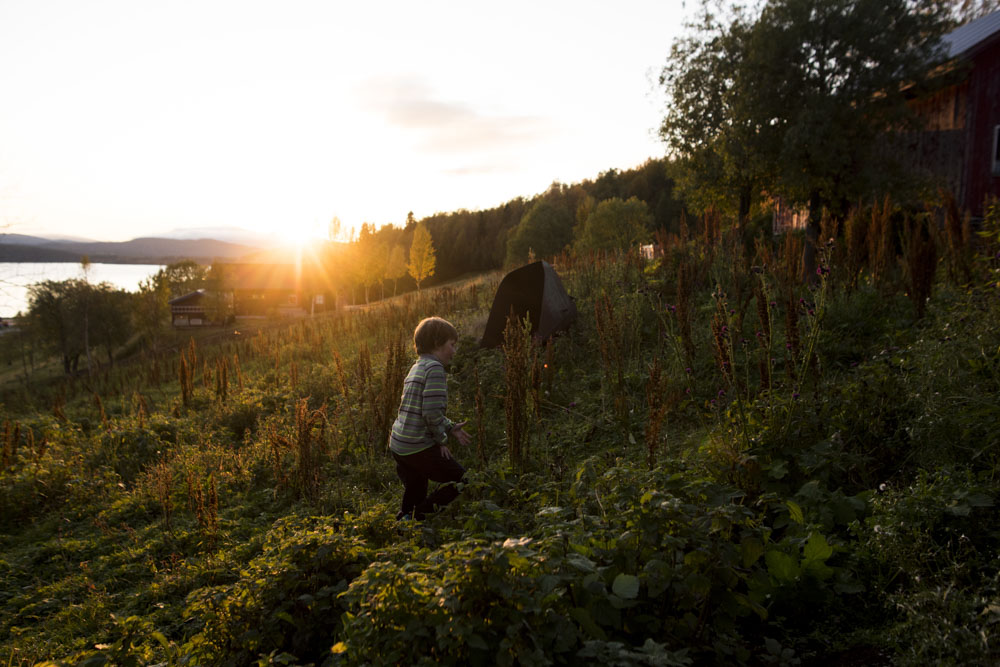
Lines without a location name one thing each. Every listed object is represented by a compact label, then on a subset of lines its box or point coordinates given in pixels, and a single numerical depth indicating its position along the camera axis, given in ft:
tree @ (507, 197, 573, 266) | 157.25
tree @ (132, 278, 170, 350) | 155.25
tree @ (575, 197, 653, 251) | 111.49
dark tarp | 26.27
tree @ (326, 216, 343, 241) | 173.06
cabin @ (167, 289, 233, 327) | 192.85
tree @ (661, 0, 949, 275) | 45.01
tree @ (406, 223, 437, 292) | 104.17
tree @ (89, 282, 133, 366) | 137.69
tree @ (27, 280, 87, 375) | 131.03
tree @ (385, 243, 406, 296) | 152.25
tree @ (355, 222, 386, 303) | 145.18
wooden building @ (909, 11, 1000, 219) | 45.11
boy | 13.46
